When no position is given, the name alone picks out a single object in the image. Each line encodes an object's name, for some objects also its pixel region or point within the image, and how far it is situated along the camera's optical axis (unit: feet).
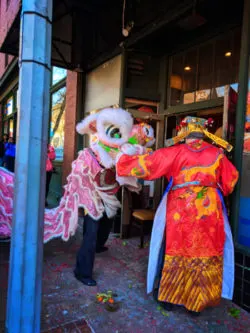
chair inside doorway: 13.97
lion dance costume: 9.51
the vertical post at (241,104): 9.37
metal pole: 5.11
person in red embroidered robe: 7.99
